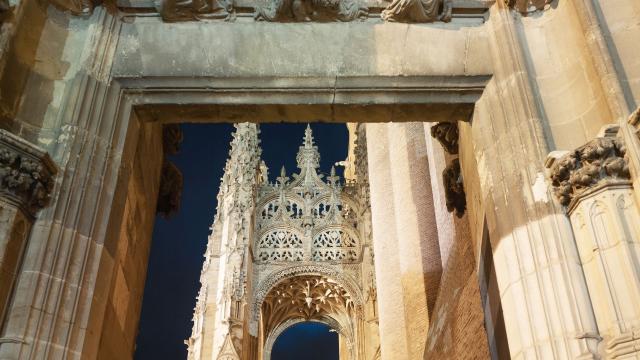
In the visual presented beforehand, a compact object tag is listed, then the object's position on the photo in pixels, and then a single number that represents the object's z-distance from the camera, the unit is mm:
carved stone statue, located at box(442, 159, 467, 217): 6625
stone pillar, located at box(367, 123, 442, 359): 14016
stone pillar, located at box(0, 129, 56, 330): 3982
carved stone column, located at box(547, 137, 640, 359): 3746
